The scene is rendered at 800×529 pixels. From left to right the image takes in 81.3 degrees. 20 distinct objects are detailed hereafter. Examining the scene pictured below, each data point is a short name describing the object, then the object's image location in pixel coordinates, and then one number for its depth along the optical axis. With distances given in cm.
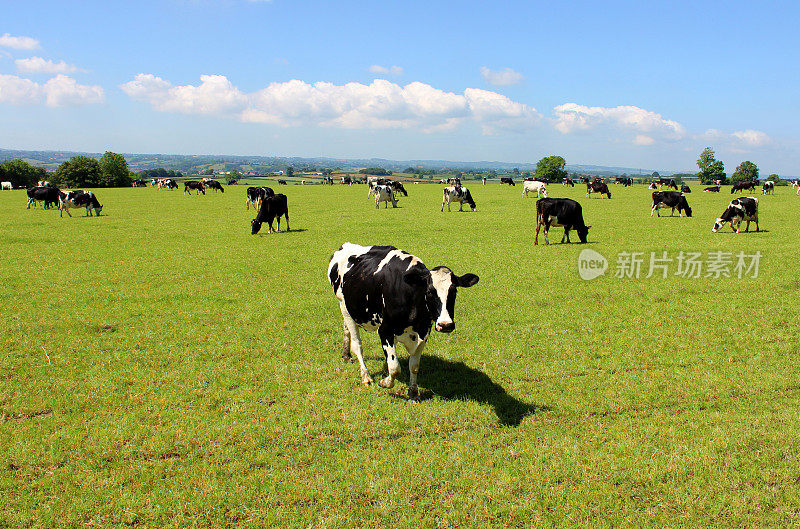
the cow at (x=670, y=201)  3147
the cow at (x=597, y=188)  4961
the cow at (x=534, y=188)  4928
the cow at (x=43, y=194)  3644
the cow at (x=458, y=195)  3575
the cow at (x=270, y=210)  2408
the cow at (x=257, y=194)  3638
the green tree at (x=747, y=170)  13725
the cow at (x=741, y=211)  2375
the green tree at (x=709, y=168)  10978
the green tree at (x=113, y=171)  8844
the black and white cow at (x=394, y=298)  617
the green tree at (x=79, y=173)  8725
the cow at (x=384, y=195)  3734
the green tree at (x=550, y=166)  11781
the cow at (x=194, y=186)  6016
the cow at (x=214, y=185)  6419
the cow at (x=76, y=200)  3306
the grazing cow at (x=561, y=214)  2027
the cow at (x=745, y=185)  5867
